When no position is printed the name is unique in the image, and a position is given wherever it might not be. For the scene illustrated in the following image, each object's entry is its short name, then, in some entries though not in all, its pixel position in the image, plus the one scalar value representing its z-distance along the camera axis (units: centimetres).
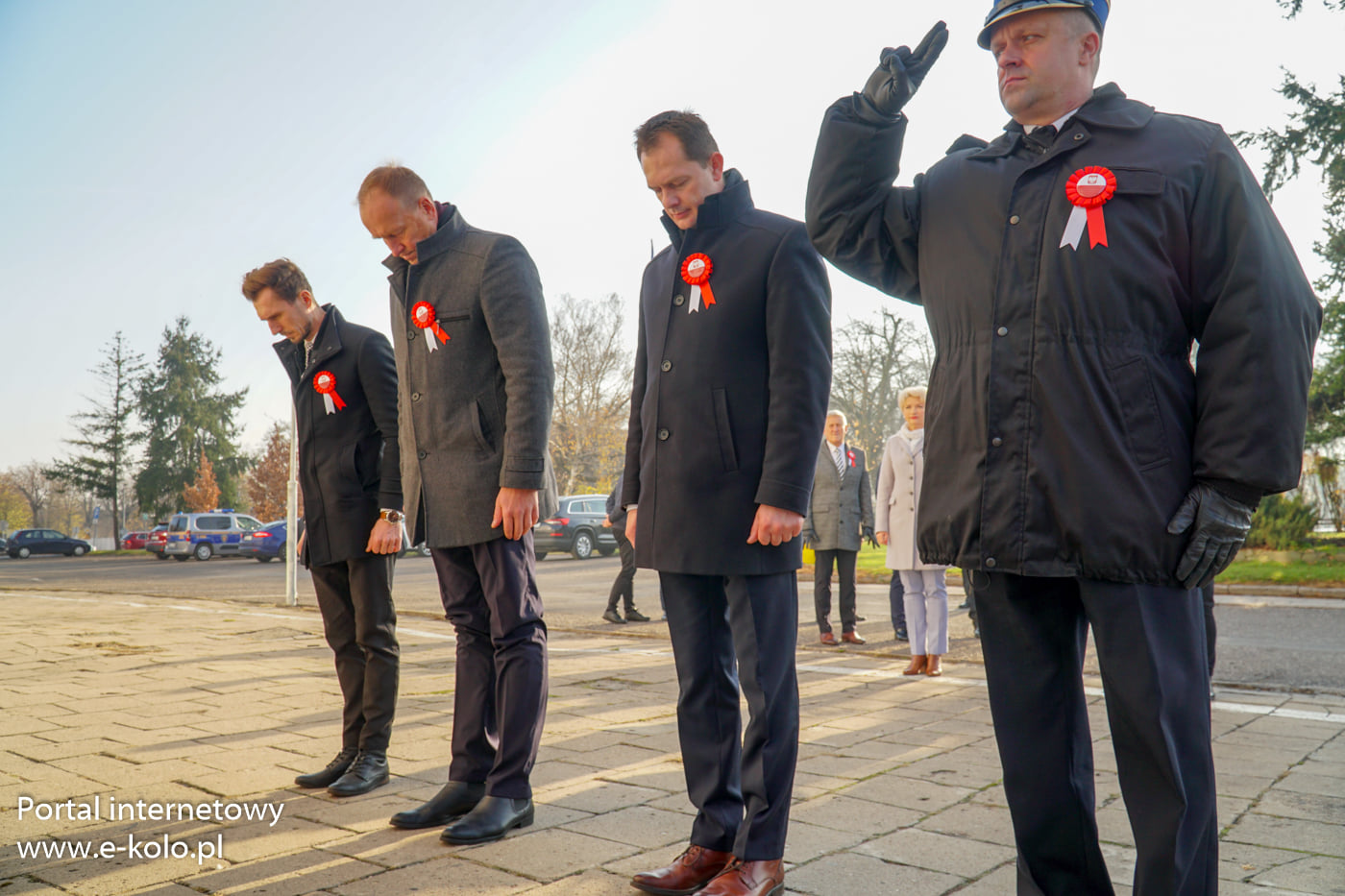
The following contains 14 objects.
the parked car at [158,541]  3712
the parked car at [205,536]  3638
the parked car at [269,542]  3334
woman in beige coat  713
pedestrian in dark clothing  1110
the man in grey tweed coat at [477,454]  353
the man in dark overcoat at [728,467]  292
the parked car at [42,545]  5138
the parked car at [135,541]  4738
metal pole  1432
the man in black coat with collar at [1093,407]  195
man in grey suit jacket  928
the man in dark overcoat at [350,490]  412
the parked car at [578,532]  2603
